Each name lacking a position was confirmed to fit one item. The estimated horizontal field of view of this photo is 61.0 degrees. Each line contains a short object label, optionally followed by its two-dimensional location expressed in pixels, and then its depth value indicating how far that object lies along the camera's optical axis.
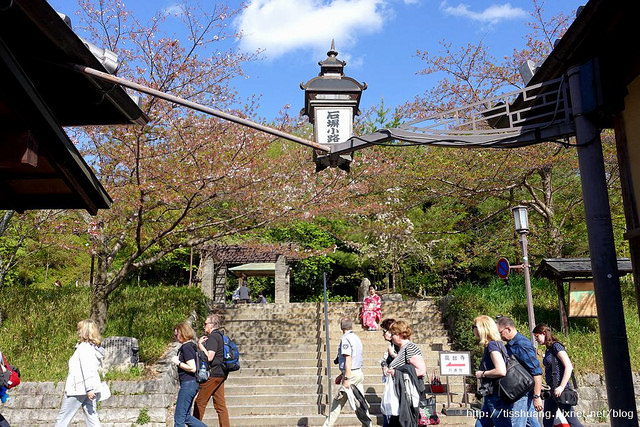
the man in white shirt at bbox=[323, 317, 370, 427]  7.85
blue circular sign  10.13
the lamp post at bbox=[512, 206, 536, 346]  9.76
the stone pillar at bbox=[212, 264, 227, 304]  25.45
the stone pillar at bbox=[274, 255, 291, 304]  23.66
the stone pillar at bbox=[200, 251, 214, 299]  22.73
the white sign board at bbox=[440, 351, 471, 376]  9.34
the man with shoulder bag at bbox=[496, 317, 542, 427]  5.48
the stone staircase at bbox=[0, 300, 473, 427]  9.60
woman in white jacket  6.09
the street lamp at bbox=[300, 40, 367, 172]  5.62
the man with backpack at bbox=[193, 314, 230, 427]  7.48
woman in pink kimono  14.14
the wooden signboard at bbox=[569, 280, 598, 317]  12.05
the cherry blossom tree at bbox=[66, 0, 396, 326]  10.73
